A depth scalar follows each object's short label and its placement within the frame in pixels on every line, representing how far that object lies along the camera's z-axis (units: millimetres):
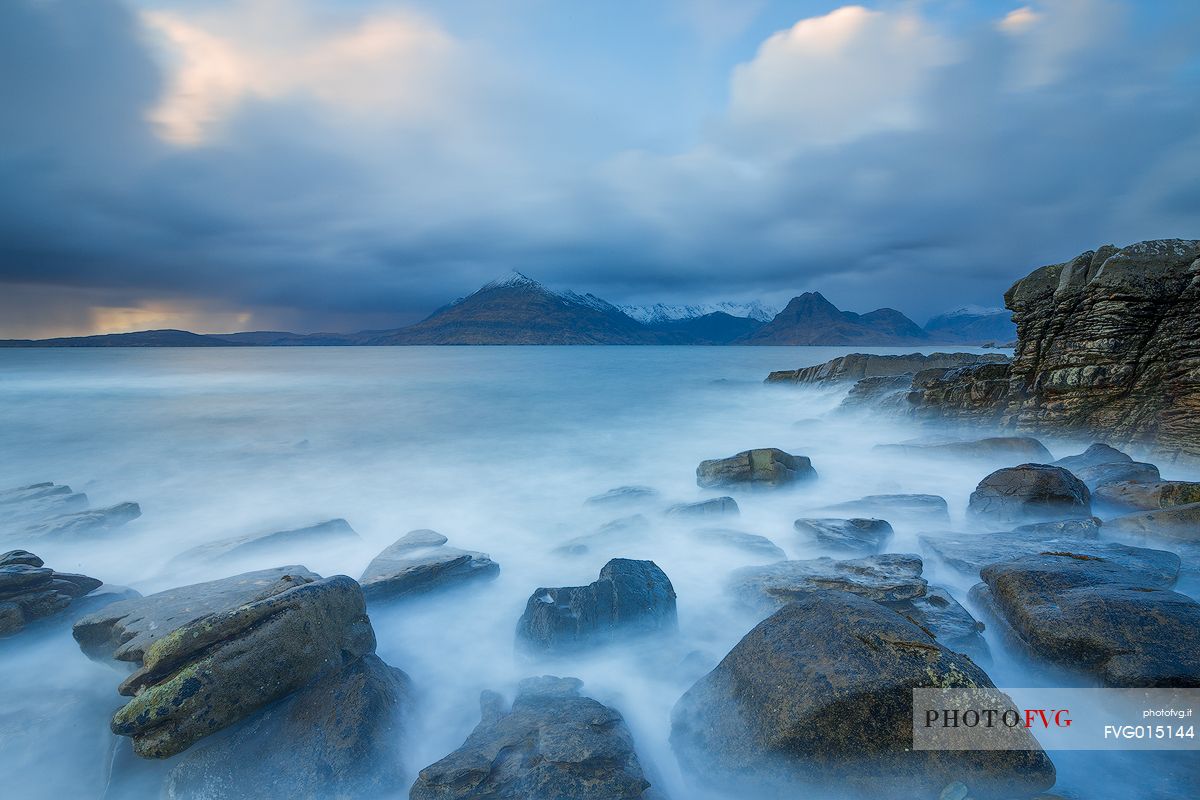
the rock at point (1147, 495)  8422
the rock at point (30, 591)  6703
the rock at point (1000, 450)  13344
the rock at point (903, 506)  10367
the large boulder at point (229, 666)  4391
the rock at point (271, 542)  9312
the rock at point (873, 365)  37062
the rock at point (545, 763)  4023
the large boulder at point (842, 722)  3834
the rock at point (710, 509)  10938
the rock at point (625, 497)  12742
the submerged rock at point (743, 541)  9031
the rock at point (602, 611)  6559
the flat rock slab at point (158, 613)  5148
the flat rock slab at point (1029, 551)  6445
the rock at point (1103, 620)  4391
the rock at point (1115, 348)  12945
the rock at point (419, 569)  7703
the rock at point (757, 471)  12773
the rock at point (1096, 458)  11516
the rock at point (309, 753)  4422
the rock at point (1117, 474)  9969
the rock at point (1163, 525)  7559
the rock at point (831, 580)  6531
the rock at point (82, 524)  10211
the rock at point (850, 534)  8719
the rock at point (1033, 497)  9000
